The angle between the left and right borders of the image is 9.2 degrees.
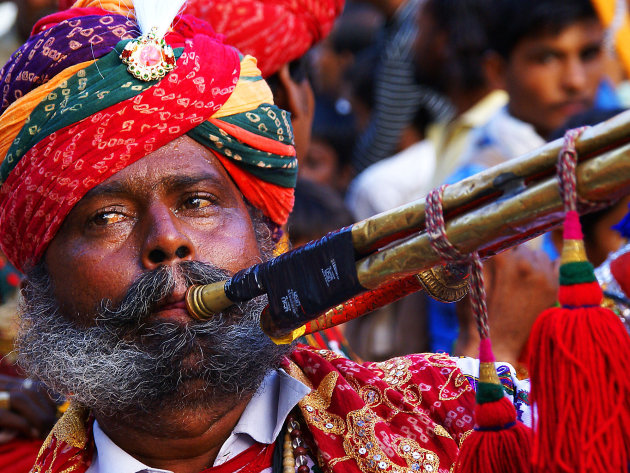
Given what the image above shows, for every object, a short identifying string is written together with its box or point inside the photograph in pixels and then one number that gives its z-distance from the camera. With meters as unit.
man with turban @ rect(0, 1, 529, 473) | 2.68
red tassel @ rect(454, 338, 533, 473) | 2.50
